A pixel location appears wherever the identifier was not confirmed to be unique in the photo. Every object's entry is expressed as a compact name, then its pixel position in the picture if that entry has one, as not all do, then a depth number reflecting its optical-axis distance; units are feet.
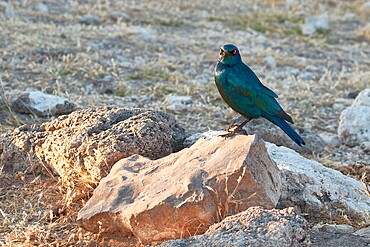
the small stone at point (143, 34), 61.40
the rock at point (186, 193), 24.32
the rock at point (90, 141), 28.58
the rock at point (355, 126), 41.18
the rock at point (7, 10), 63.00
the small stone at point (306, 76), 55.31
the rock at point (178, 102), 44.76
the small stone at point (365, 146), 40.60
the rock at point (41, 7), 67.00
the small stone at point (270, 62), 57.62
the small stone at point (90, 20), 64.75
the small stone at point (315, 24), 71.97
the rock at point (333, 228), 27.04
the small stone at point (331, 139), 41.73
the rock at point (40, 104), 40.42
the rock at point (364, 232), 25.64
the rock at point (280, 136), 38.34
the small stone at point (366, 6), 85.46
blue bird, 29.25
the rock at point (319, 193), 28.76
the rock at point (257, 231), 21.52
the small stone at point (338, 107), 48.21
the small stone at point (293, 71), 56.54
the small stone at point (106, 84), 47.29
